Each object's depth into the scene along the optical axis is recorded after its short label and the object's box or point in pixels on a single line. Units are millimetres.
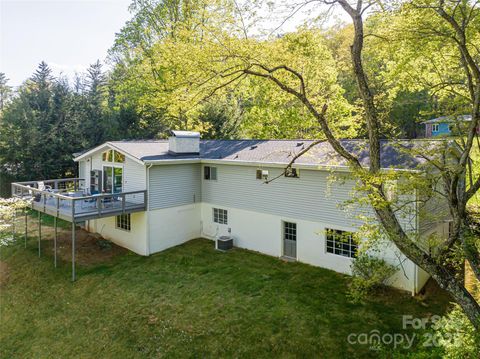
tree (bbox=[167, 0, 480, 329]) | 6445
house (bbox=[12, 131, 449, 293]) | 11797
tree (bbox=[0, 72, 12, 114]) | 50375
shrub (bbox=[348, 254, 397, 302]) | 10156
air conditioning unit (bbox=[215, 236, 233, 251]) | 14719
